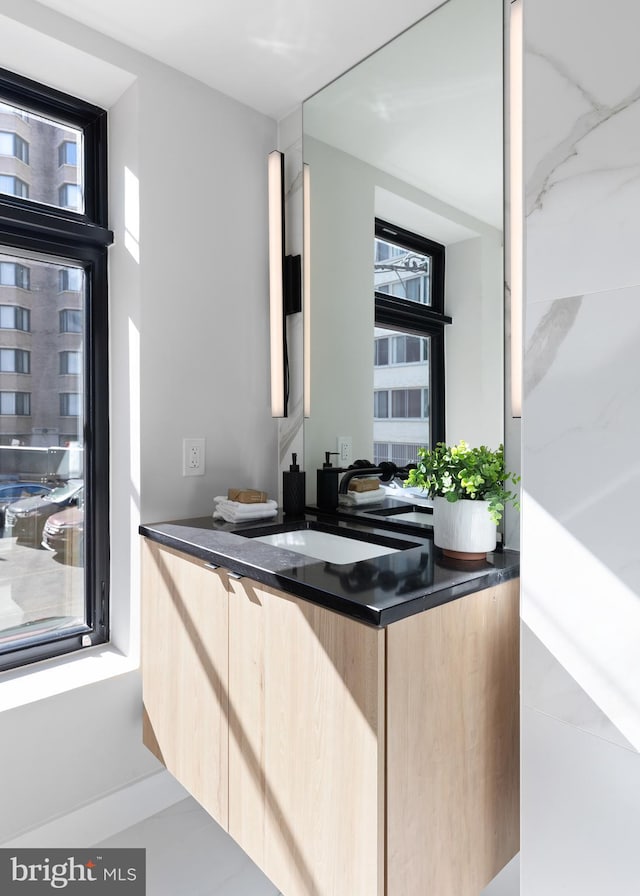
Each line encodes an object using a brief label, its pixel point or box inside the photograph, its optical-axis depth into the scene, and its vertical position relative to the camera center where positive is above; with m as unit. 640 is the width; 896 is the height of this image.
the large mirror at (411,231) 1.53 +0.61
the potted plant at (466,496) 1.34 -0.15
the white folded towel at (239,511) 1.79 -0.24
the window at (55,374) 1.74 +0.20
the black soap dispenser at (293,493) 1.95 -0.20
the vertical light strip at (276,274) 2.08 +0.60
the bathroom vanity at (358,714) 1.06 -0.58
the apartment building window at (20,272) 1.74 +0.50
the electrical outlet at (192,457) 1.93 -0.07
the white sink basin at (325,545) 1.67 -0.33
